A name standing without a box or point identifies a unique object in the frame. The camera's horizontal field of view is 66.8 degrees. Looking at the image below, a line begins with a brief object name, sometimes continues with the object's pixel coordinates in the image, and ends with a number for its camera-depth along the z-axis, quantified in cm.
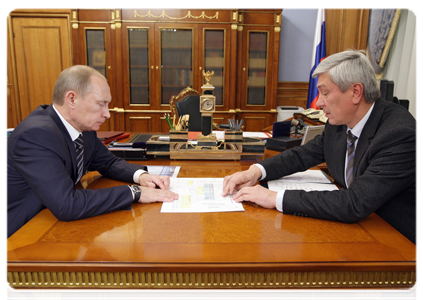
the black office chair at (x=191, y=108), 330
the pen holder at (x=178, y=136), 199
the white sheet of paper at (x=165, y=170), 167
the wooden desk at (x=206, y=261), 86
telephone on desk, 314
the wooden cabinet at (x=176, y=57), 439
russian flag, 448
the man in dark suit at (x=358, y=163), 113
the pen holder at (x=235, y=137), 201
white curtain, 282
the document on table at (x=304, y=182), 145
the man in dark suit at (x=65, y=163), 112
